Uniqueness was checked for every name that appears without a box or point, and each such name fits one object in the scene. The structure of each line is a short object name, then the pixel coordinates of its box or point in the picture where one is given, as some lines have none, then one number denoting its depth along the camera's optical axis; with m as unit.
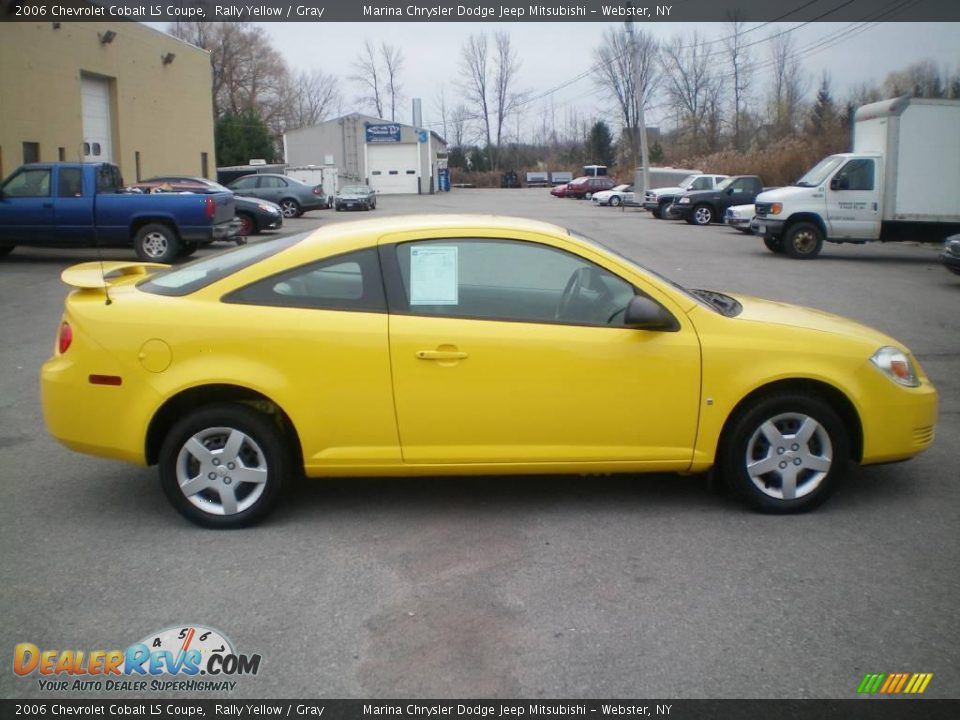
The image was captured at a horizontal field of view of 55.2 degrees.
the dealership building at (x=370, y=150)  70.38
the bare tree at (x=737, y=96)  68.88
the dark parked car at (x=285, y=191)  35.22
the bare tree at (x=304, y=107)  92.75
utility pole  40.57
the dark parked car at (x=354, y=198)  44.44
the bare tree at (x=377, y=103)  104.50
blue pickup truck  16.39
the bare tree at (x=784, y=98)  66.81
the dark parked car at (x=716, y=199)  32.19
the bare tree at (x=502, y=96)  104.05
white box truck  18.92
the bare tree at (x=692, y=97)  75.69
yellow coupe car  4.61
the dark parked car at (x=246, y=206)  23.59
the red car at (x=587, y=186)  66.31
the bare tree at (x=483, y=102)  104.44
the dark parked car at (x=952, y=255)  14.15
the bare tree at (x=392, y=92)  104.31
